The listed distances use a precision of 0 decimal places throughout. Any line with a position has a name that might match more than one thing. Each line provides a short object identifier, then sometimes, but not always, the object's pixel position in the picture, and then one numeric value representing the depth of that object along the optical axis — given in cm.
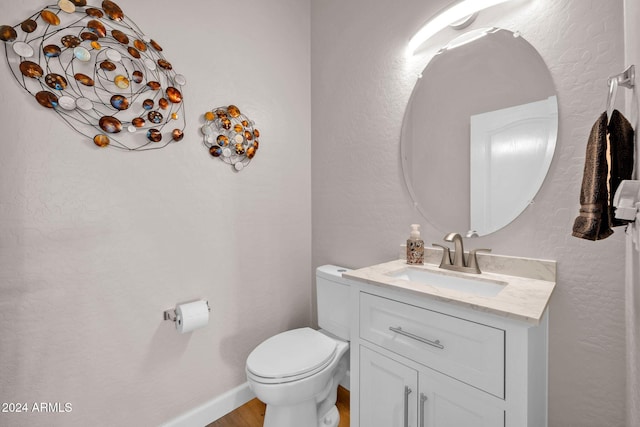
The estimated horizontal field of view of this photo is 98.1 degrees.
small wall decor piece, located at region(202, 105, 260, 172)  151
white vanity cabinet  75
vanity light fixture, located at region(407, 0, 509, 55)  117
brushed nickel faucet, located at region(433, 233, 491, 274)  117
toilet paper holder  137
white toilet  121
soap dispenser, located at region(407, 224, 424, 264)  134
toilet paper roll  133
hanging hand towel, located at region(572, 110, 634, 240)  63
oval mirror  109
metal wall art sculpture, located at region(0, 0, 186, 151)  104
